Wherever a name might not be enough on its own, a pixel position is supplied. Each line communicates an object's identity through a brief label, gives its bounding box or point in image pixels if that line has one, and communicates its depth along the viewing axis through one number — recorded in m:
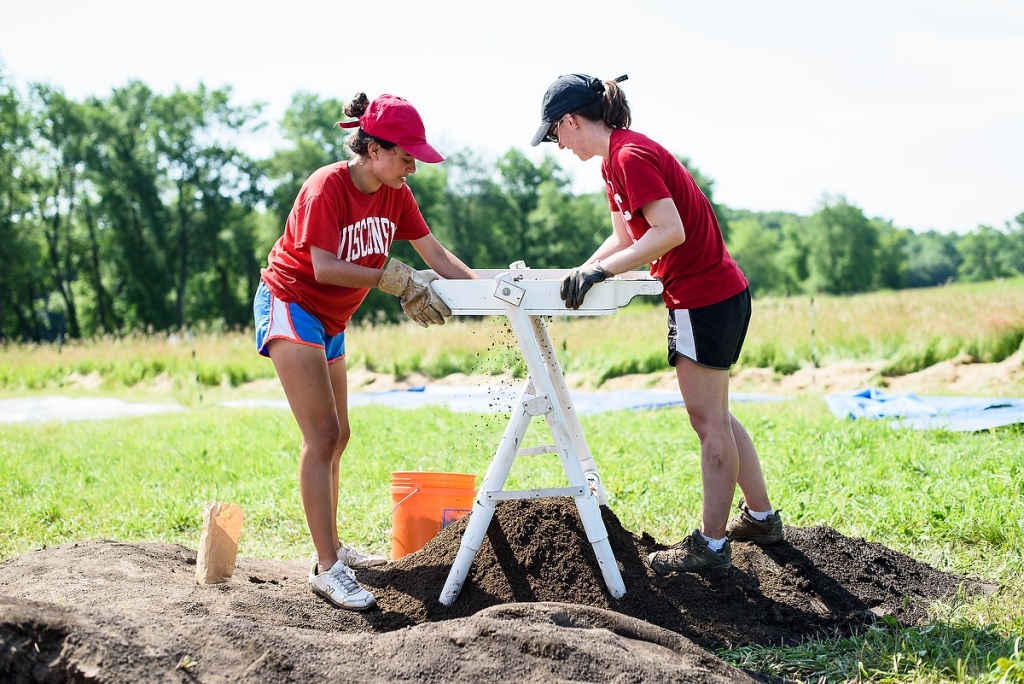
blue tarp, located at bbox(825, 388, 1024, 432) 6.41
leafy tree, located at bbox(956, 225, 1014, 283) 78.00
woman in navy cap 3.21
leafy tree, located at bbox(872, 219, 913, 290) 73.12
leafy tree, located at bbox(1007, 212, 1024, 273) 70.88
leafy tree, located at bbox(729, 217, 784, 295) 66.50
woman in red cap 3.11
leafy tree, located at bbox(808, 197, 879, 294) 68.88
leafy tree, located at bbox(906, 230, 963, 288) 85.38
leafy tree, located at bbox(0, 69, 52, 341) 34.91
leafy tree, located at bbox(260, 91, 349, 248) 40.38
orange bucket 3.80
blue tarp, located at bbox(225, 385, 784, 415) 8.99
